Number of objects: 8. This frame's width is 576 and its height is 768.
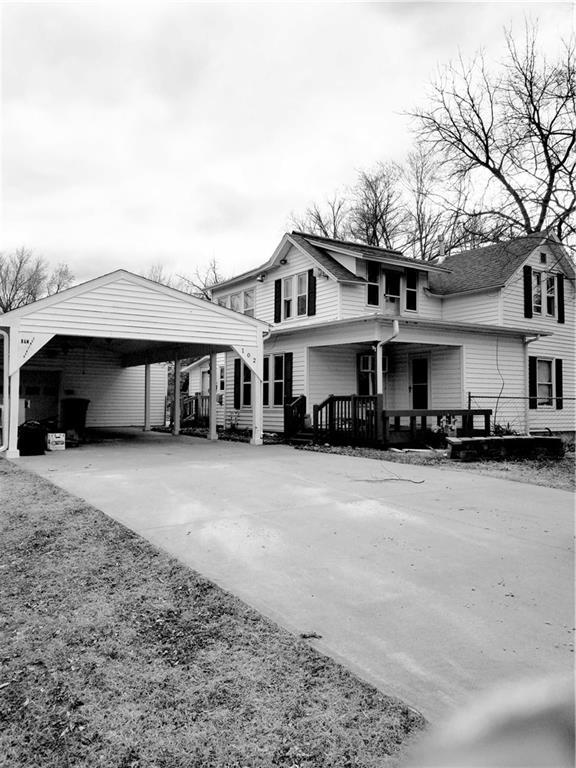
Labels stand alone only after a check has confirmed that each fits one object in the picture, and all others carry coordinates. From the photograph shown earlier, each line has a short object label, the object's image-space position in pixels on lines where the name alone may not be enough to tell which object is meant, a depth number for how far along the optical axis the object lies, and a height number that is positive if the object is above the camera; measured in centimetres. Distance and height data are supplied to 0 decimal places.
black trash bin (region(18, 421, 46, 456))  1203 -86
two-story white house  1625 +205
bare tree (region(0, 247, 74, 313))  3538 +811
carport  1170 +183
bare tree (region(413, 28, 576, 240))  1546 +889
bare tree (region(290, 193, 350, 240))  3512 +1211
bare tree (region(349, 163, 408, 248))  3272 +1179
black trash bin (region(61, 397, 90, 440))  1910 -43
